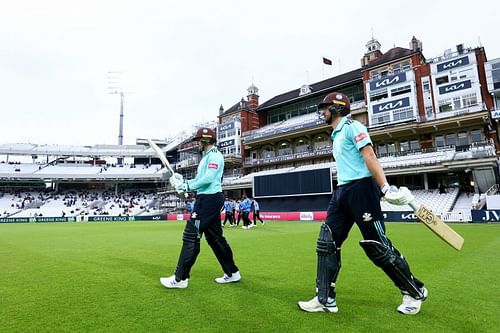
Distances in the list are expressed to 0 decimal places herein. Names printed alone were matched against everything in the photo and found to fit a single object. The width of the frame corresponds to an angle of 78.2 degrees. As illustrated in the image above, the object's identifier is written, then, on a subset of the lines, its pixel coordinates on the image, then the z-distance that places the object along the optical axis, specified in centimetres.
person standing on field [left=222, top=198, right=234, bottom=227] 2069
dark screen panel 2905
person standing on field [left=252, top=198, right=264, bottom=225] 1964
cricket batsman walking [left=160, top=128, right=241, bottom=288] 420
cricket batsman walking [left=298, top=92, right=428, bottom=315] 312
